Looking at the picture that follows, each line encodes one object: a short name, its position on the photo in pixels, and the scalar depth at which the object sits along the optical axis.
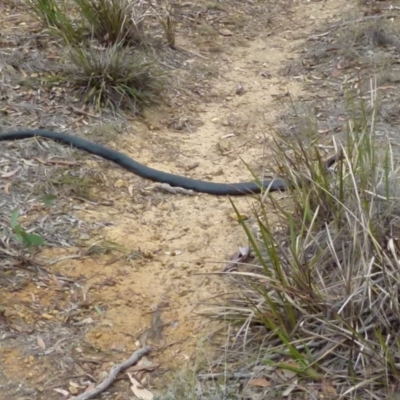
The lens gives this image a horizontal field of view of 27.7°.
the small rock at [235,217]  4.18
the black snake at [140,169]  4.46
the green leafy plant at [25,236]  3.54
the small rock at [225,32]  6.54
